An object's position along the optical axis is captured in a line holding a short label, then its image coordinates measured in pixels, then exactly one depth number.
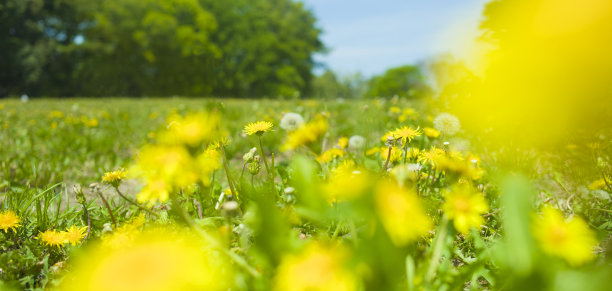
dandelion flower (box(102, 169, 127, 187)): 1.03
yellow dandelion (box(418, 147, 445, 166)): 1.05
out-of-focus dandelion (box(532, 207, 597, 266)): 0.49
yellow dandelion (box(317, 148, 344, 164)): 1.56
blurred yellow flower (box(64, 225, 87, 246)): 1.04
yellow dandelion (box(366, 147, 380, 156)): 1.70
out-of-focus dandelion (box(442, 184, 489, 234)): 0.60
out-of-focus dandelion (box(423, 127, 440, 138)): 1.61
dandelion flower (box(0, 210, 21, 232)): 1.07
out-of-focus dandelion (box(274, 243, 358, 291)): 0.47
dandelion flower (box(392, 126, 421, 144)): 1.13
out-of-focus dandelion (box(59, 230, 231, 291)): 0.45
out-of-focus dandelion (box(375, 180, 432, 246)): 0.46
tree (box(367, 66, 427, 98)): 45.88
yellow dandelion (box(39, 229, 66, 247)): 1.03
